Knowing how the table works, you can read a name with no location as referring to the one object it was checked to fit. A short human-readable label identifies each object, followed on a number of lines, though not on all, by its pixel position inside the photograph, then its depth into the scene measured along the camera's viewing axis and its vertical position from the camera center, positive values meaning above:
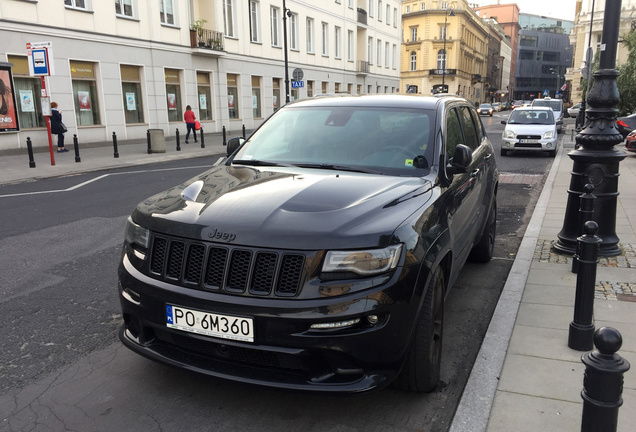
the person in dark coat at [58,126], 19.02 -0.64
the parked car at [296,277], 2.53 -0.86
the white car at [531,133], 17.08 -0.97
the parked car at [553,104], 28.81 -0.06
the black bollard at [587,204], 4.30 -0.82
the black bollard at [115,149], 17.47 -1.36
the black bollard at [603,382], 1.90 -1.02
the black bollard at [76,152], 15.87 -1.33
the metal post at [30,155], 14.38 -1.27
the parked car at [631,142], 15.96 -1.22
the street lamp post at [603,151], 5.21 -0.50
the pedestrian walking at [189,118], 24.06 -0.51
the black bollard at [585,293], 3.31 -1.24
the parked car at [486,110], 60.94 -0.74
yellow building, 79.94 +9.38
